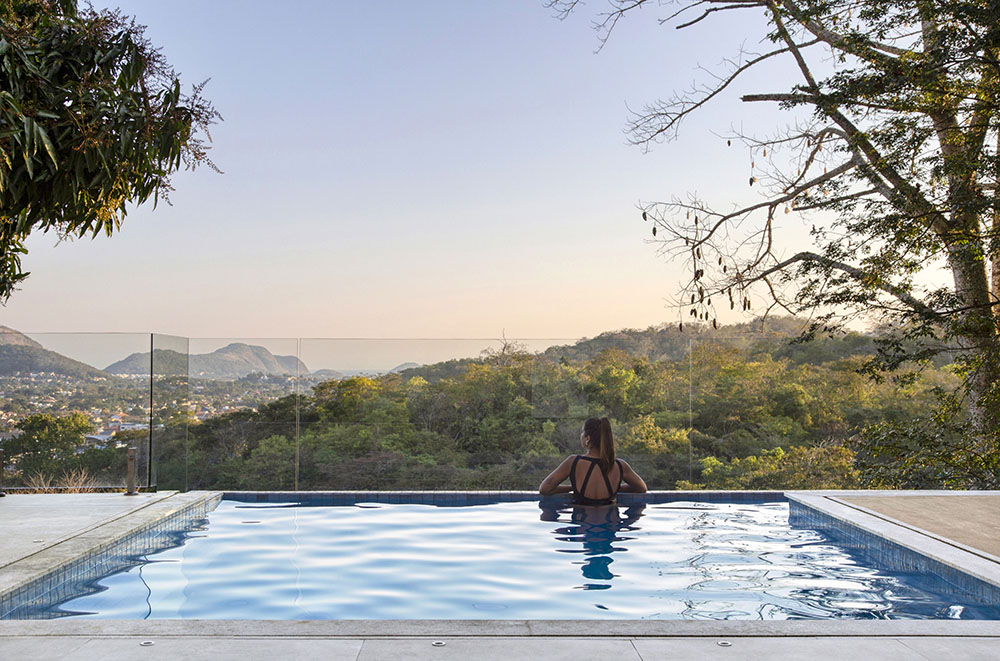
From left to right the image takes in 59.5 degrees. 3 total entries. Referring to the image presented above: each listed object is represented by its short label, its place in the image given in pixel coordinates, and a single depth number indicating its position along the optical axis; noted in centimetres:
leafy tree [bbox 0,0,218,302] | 402
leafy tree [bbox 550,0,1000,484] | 840
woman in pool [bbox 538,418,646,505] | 742
